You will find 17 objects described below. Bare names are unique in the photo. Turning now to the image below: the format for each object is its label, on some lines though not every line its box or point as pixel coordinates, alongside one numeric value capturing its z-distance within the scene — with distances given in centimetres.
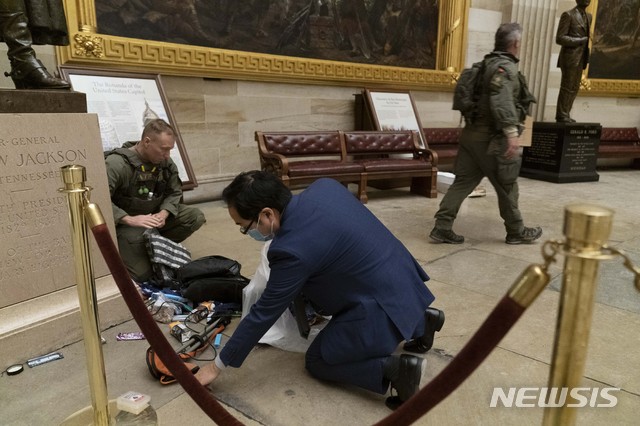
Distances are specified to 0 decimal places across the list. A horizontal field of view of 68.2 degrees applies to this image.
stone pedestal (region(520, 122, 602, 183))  791
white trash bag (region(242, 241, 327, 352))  248
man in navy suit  190
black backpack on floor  294
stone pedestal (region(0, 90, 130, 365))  231
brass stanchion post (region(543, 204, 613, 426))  94
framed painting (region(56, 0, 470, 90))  521
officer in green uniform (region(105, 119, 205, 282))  324
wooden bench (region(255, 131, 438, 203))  570
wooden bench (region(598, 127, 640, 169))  917
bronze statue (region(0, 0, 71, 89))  257
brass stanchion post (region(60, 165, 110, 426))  157
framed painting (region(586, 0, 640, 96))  968
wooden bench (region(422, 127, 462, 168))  813
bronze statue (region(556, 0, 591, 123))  740
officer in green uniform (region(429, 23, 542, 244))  374
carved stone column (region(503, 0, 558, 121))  902
